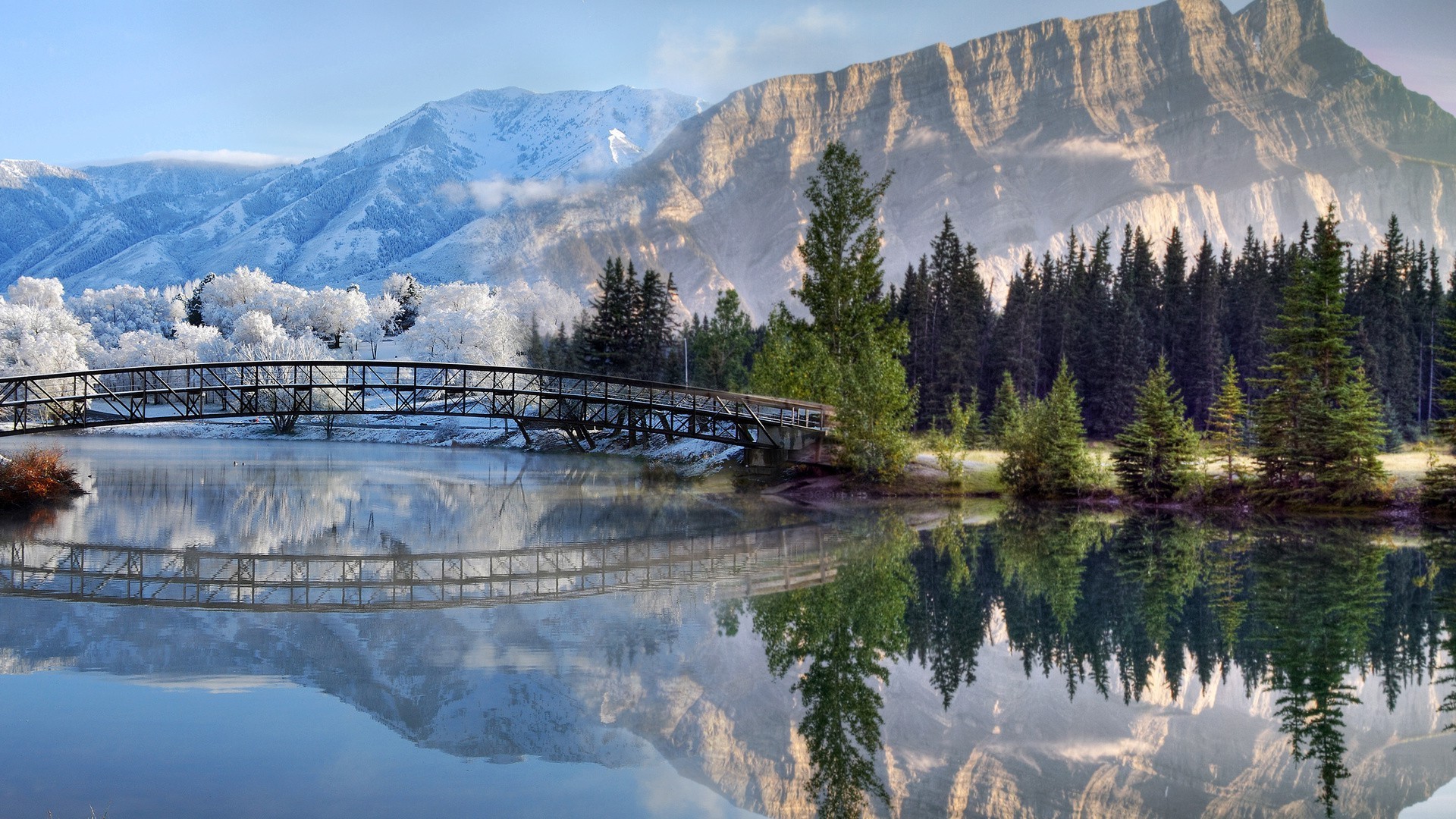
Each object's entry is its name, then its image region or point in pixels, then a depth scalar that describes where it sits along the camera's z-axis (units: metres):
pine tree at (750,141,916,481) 51.94
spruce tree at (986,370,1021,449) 44.80
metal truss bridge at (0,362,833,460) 45.59
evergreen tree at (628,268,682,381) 96.06
